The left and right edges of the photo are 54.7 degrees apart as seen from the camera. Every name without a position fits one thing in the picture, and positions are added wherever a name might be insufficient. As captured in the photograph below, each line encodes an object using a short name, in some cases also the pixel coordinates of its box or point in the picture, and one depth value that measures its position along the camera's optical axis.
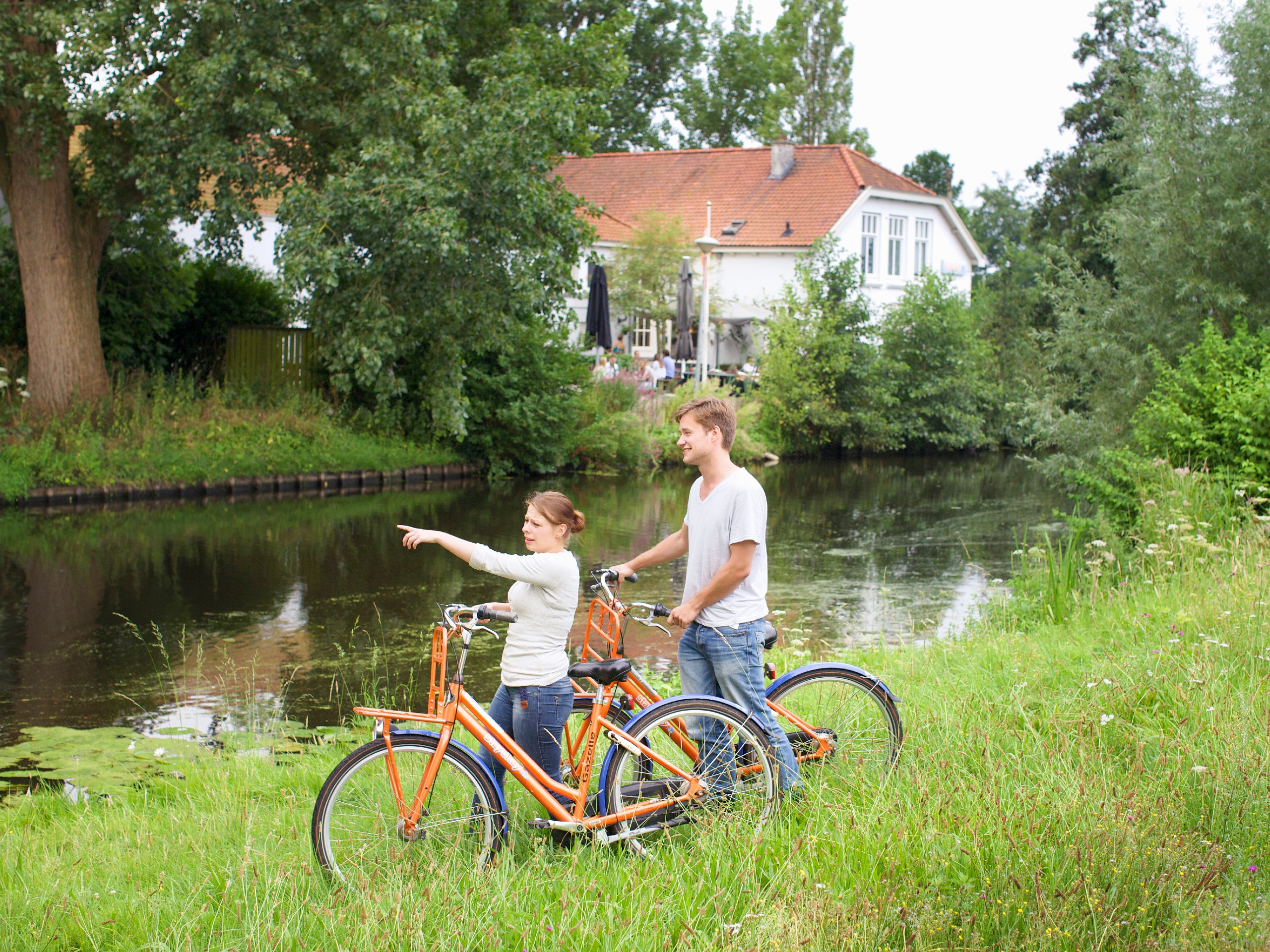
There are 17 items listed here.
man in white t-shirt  4.76
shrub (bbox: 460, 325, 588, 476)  23.12
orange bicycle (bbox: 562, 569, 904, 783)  4.97
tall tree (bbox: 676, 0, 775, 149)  58.06
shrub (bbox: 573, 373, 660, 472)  24.91
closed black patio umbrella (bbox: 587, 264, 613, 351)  28.95
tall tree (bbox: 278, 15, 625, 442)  18.14
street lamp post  27.14
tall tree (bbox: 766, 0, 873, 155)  56.19
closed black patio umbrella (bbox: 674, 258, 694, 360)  31.83
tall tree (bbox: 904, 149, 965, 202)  82.81
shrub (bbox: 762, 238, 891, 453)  30.59
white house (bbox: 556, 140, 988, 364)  40.69
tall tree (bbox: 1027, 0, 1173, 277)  31.94
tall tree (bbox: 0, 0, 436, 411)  16.88
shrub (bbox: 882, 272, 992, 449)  32.94
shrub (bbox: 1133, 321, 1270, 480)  11.06
